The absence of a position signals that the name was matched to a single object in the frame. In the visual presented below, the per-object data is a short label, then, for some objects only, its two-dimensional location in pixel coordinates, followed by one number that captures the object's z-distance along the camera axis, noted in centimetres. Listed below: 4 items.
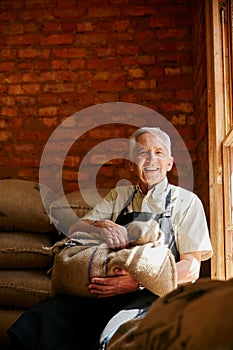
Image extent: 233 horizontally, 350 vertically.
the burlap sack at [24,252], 265
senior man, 165
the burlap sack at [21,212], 269
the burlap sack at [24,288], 260
